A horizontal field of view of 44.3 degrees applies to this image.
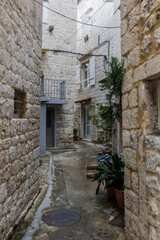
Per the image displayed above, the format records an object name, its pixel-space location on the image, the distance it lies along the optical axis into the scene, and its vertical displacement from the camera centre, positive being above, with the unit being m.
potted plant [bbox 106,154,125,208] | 2.98 -0.96
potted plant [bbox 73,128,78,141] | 12.23 -0.95
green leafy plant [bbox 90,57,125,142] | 3.74 +0.36
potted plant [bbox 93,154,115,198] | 3.25 -0.90
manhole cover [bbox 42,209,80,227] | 2.66 -1.40
